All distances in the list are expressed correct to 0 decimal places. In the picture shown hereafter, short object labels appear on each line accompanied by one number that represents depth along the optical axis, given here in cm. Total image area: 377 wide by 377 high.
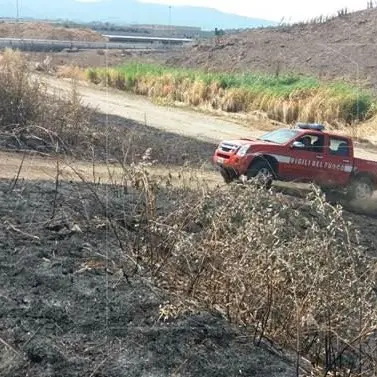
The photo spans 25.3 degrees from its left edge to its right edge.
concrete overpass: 6195
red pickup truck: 1706
